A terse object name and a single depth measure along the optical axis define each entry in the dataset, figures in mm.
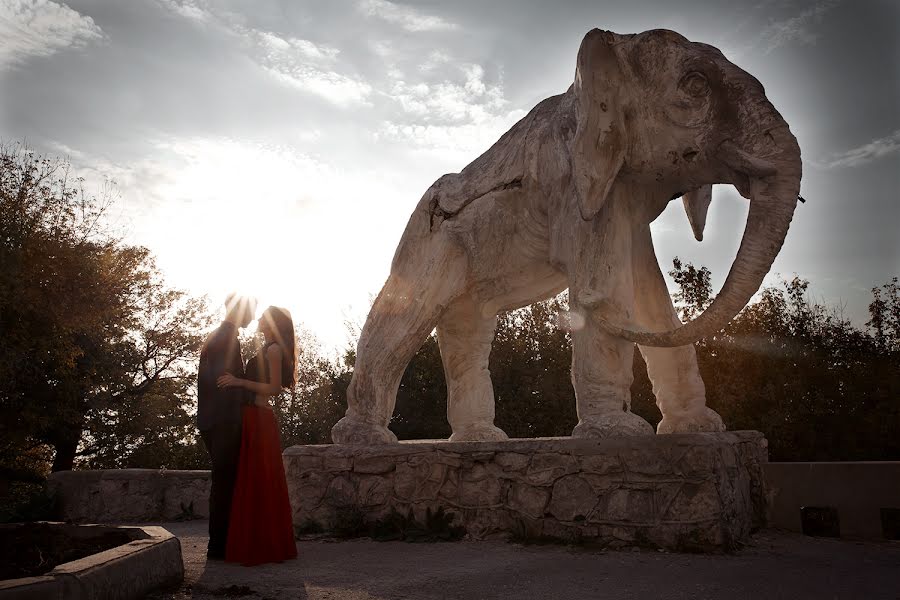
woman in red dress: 4504
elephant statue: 4645
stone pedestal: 4273
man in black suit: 4660
